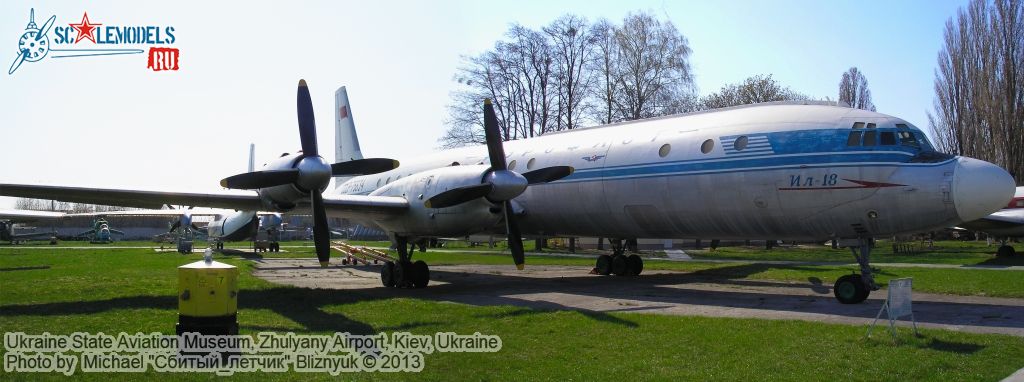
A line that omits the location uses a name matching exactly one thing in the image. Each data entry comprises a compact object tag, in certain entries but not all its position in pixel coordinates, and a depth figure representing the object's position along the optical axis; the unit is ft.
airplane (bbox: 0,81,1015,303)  43.50
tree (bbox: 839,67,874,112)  219.82
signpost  31.07
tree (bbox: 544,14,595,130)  163.94
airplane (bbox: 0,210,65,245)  147.04
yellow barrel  26.96
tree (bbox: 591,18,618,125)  159.43
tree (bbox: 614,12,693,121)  155.84
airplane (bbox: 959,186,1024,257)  105.60
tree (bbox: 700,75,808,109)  183.89
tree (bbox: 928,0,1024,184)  170.81
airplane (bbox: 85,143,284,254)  143.13
